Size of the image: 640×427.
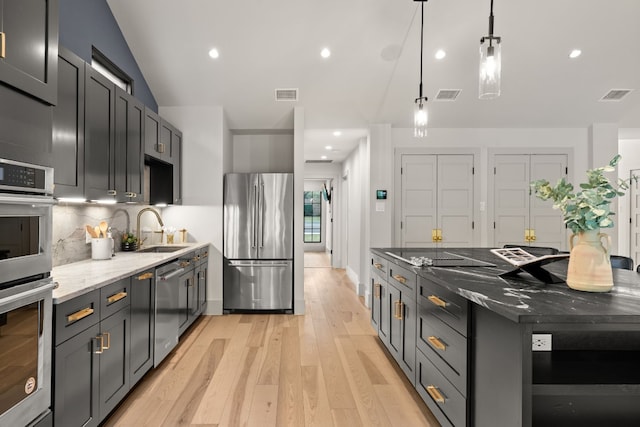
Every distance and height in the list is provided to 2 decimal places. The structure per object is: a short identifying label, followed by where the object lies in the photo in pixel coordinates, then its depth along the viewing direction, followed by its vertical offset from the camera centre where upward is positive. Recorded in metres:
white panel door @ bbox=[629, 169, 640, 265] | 6.26 -0.11
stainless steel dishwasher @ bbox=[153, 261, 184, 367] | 2.89 -0.87
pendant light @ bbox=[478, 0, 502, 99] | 1.97 +0.88
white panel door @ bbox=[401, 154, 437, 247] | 5.27 +0.23
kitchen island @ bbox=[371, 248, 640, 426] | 1.28 -0.63
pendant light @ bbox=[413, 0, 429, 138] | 2.83 +0.83
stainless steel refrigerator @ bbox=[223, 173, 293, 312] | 4.50 -0.35
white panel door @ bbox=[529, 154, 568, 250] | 5.27 +0.06
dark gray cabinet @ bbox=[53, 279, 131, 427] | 1.65 -0.79
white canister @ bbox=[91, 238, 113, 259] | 2.92 -0.30
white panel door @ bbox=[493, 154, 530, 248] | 5.27 +0.28
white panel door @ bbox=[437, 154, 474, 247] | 5.27 +0.21
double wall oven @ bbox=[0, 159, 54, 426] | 1.26 -0.31
